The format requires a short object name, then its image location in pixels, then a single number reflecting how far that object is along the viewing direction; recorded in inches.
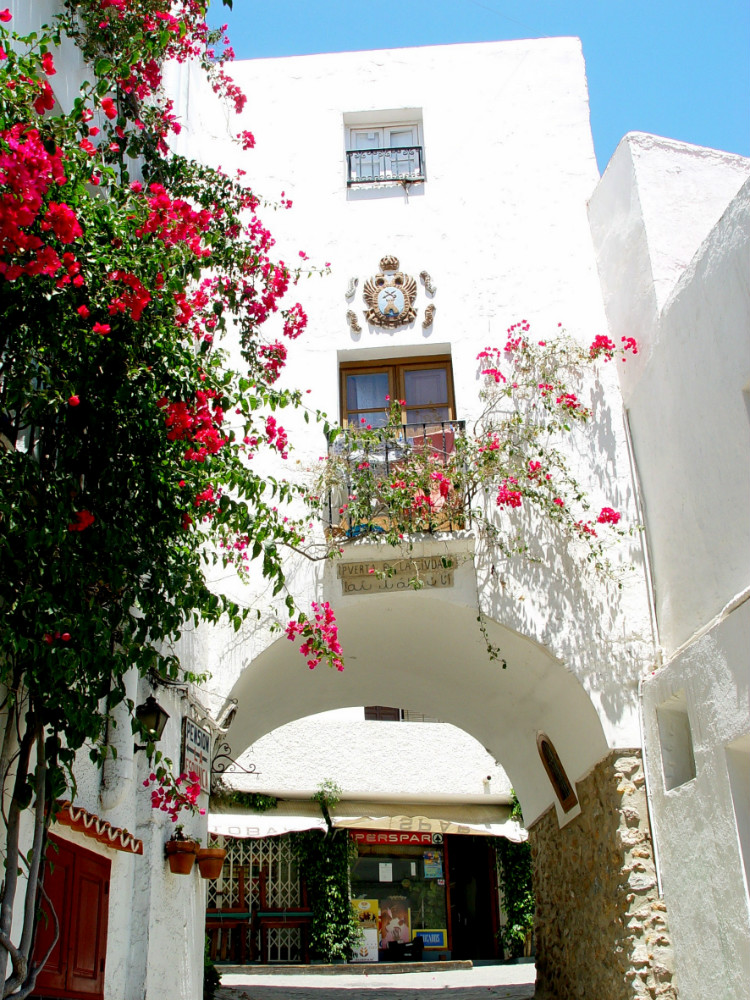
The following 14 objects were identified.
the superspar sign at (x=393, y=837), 620.7
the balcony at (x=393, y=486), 295.0
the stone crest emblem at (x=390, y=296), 342.0
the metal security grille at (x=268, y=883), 587.2
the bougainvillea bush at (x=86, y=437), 150.8
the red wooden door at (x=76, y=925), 191.6
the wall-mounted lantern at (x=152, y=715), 231.5
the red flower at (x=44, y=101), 152.0
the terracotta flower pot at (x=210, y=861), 270.6
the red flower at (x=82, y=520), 158.6
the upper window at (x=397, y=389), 338.0
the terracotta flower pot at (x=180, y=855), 249.8
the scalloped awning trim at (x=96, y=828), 178.8
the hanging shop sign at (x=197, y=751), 270.4
